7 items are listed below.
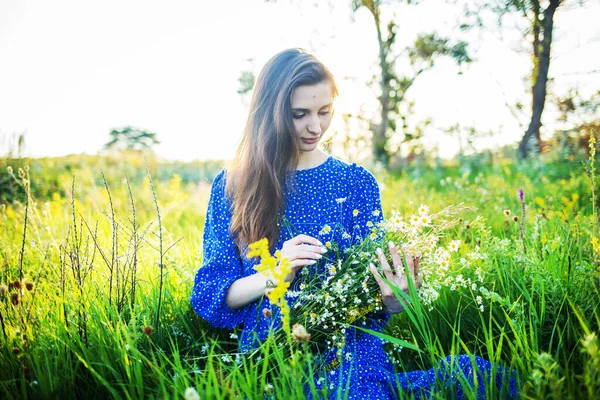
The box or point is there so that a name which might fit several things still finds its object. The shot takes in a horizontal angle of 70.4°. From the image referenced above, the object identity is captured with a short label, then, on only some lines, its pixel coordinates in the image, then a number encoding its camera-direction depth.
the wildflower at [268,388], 1.31
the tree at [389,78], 9.59
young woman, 1.98
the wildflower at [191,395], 0.92
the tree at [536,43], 7.45
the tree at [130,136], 24.02
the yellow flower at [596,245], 1.61
